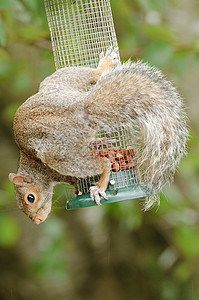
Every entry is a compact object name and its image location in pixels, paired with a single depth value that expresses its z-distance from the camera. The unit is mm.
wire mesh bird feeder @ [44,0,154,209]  4663
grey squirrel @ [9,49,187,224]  3729
